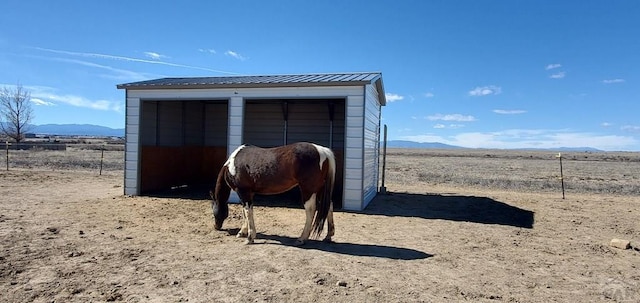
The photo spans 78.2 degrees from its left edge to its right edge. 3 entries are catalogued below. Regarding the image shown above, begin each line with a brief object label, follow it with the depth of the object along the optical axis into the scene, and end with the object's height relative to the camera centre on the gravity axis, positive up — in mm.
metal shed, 9438 +648
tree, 40938 +1416
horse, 6188 -514
